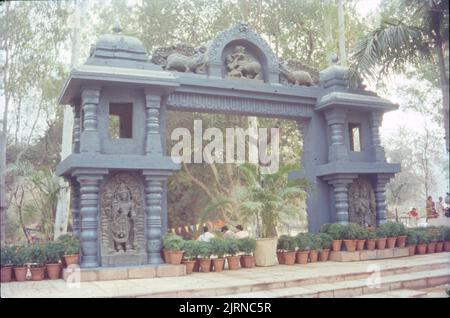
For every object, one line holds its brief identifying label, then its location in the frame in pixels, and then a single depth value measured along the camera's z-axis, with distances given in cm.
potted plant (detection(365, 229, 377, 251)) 1070
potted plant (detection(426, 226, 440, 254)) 1153
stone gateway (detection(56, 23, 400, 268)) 884
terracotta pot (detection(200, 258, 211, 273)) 933
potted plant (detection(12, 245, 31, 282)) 833
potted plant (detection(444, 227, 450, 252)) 1185
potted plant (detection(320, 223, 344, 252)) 1060
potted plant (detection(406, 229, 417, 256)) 1120
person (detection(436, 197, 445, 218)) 2047
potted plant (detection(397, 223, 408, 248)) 1113
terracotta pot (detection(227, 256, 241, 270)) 962
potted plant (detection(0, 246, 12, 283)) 827
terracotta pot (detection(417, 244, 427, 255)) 1134
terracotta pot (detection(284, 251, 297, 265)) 1016
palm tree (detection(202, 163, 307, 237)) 973
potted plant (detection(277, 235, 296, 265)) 1017
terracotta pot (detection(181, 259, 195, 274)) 909
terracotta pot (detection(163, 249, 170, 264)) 893
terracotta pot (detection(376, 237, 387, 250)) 1084
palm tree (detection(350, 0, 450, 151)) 879
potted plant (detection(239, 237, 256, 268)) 961
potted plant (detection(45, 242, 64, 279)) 857
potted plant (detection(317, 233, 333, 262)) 1057
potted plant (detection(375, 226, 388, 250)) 1084
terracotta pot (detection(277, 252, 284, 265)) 1029
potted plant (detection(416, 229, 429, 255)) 1134
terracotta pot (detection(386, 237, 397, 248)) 1098
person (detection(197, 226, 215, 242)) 1135
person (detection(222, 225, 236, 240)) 985
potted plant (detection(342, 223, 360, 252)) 1052
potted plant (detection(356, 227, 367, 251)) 1058
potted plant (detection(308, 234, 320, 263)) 1039
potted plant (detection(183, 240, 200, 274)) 898
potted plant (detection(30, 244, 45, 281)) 848
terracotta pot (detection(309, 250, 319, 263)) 1043
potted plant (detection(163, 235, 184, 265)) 880
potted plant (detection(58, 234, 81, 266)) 851
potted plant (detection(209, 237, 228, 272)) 933
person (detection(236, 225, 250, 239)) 1212
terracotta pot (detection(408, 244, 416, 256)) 1118
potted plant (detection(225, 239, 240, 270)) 946
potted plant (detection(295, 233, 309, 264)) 1027
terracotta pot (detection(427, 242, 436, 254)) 1155
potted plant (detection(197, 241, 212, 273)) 917
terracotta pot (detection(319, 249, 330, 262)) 1061
